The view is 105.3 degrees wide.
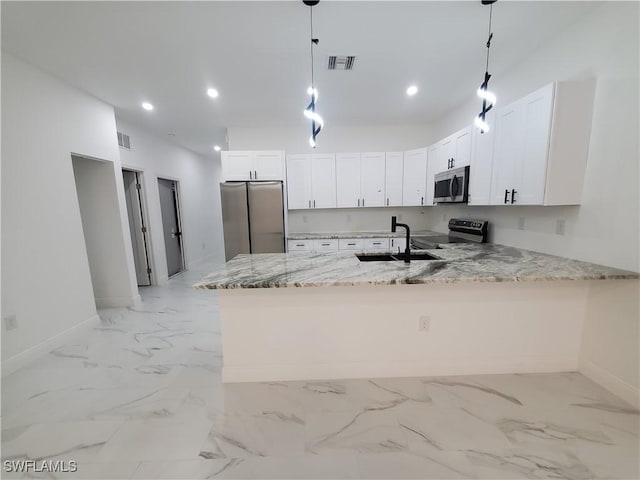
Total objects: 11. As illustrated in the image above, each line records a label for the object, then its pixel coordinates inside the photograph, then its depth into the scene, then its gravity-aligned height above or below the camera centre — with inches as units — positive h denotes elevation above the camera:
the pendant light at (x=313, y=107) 81.0 +33.9
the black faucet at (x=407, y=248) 78.1 -13.3
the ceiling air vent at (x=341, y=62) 93.5 +57.3
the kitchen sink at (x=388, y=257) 92.7 -19.0
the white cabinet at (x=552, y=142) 74.7 +20.4
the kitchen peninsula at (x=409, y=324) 73.8 -36.2
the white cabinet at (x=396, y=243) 160.1 -23.5
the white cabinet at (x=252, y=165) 156.8 +28.2
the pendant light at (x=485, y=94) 69.6 +33.6
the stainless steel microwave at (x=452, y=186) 118.1 +10.6
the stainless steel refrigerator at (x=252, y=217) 148.6 -4.6
